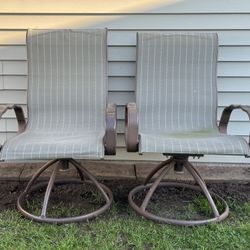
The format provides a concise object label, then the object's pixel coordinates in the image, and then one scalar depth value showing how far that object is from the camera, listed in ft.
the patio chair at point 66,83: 6.62
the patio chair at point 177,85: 6.65
